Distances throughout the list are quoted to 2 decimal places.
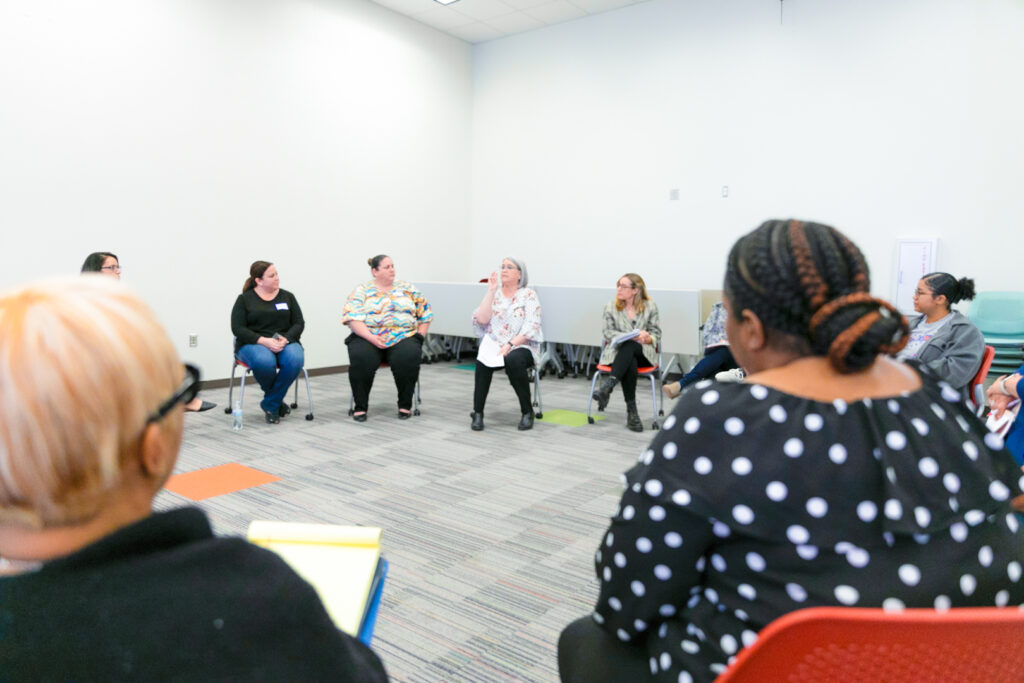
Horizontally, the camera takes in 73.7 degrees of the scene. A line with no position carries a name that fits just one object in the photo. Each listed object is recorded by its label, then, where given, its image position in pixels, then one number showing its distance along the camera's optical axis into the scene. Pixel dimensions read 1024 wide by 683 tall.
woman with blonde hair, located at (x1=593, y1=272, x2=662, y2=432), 4.59
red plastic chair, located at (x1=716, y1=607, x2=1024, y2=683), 0.63
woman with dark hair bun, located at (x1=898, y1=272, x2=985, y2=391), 3.42
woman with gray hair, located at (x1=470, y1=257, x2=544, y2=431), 4.55
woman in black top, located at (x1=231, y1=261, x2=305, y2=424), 4.55
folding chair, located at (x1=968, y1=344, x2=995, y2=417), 3.42
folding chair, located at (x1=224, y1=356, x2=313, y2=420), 4.42
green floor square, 4.70
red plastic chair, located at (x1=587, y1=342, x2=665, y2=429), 4.58
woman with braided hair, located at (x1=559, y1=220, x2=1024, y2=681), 0.80
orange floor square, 3.17
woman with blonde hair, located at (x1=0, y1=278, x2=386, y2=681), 0.54
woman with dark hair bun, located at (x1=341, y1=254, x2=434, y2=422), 4.74
